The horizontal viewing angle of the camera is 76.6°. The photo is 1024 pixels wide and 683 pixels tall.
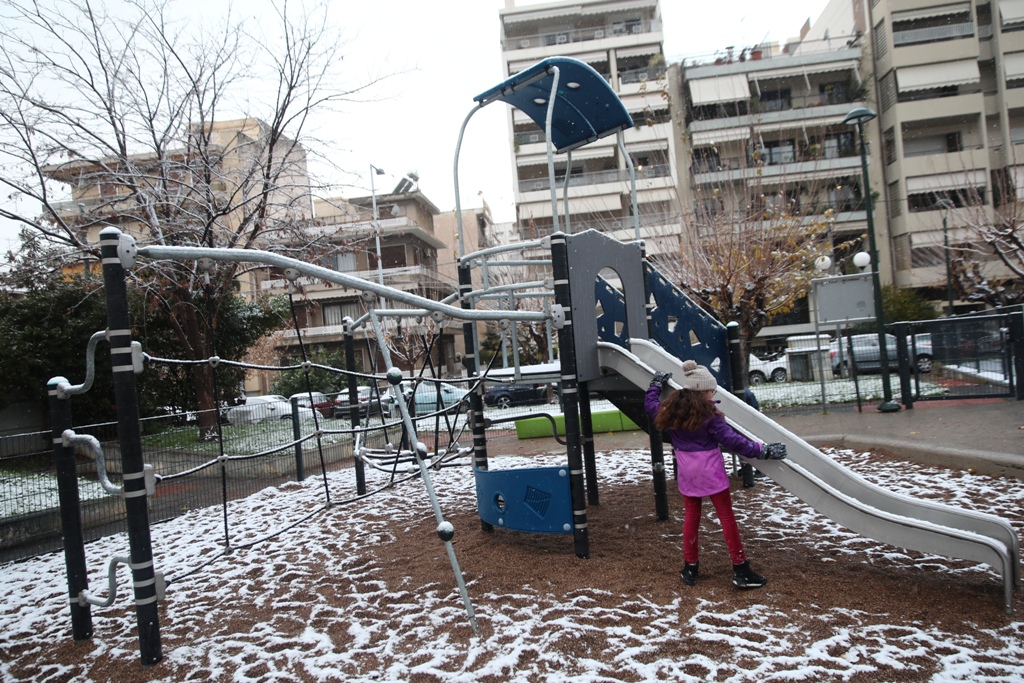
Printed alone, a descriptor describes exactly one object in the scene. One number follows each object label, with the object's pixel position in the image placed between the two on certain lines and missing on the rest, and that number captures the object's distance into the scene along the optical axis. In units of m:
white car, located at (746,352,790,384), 21.92
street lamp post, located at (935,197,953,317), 19.04
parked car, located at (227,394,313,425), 9.47
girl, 3.99
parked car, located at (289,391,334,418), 12.82
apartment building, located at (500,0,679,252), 29.31
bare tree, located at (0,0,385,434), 10.34
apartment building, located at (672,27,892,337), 28.19
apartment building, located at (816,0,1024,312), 29.31
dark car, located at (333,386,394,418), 7.79
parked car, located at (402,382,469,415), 17.02
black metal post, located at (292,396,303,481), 9.32
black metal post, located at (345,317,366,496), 7.34
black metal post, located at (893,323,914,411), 11.31
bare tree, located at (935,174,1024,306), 15.84
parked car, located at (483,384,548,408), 18.32
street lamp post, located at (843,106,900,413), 11.38
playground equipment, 3.52
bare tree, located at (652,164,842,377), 13.79
